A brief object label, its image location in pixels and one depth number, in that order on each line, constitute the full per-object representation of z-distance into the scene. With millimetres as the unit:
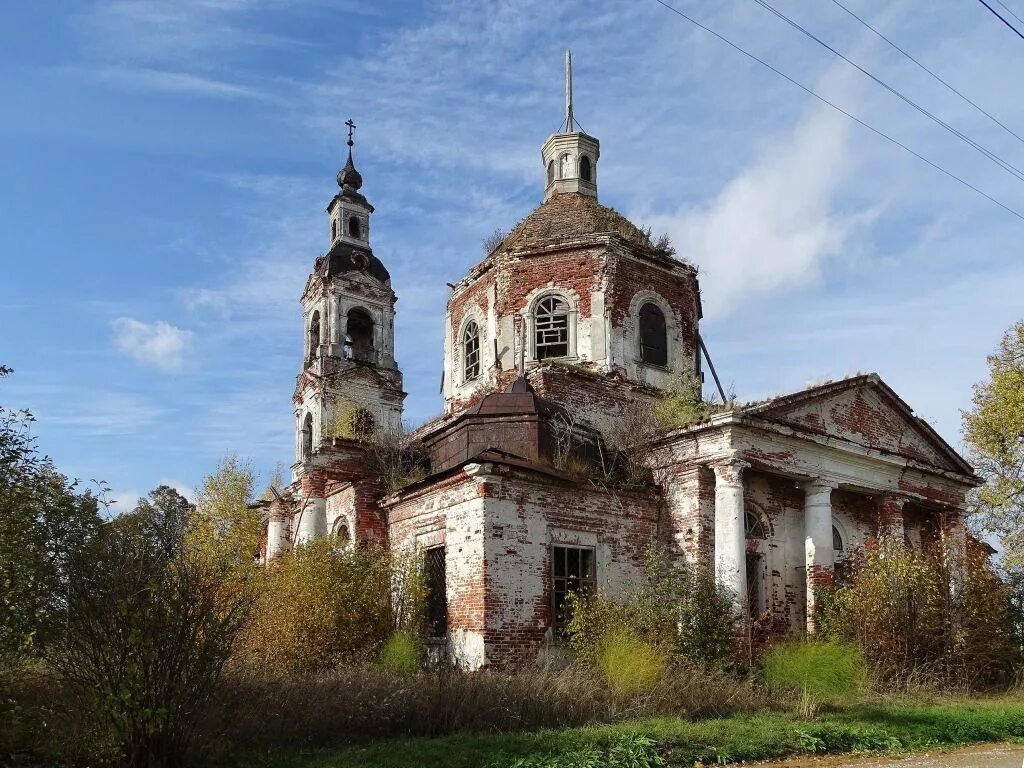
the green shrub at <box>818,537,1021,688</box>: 14922
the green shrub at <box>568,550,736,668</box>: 14016
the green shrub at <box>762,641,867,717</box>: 13234
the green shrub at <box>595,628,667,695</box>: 12094
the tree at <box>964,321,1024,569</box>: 21594
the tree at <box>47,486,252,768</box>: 8078
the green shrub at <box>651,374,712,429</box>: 17719
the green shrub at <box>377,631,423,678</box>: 13781
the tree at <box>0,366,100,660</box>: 8641
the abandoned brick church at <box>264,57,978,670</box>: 14898
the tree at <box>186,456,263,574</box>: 32219
